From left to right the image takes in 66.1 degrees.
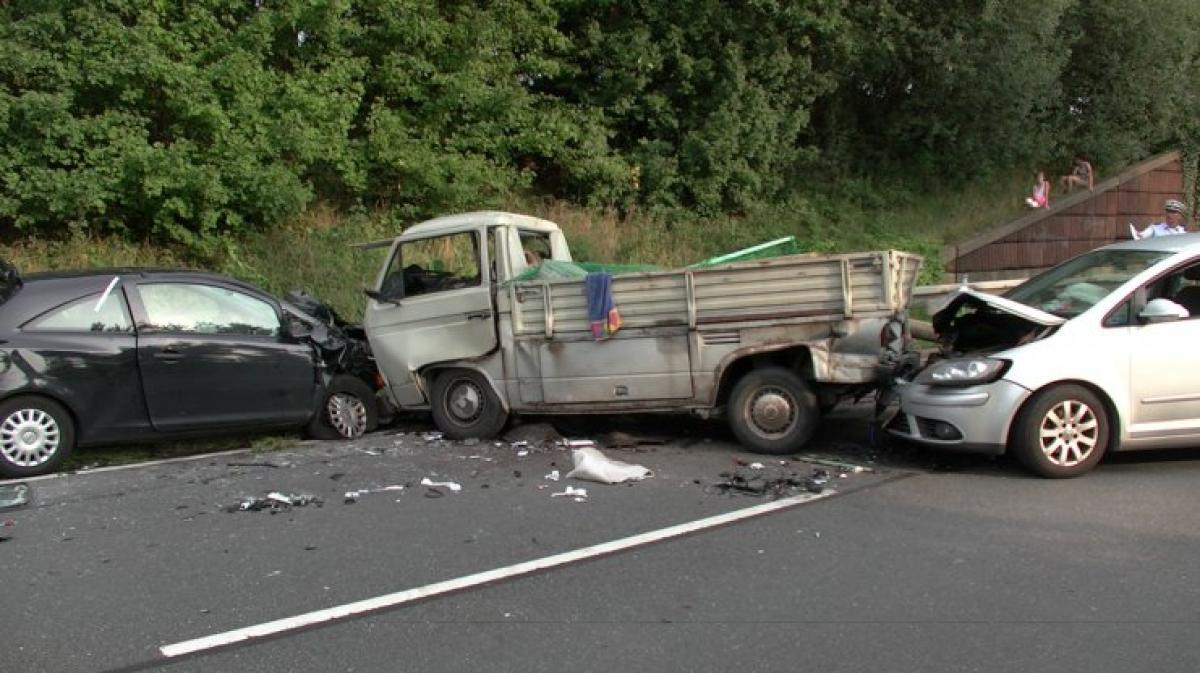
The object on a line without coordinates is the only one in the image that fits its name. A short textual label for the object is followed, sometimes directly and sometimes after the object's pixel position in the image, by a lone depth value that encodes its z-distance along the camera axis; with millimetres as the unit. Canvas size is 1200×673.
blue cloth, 7680
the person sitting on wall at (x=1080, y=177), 21141
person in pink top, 20234
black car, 7129
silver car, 6281
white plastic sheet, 6707
